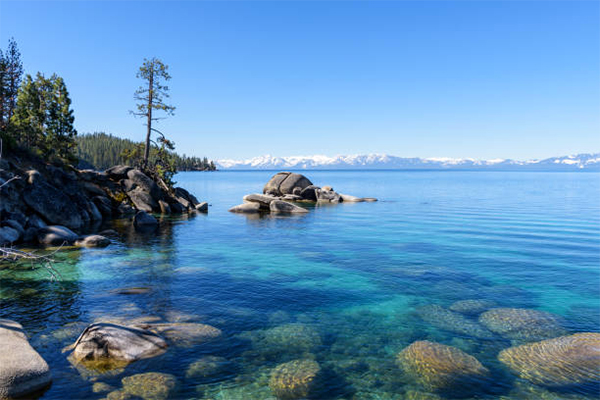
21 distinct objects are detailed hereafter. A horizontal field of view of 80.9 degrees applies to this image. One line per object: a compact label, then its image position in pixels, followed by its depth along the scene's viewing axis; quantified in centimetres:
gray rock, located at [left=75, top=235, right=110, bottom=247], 2167
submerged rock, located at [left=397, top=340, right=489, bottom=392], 781
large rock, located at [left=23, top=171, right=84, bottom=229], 2459
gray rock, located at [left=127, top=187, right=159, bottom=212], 3919
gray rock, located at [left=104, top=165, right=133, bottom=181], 4003
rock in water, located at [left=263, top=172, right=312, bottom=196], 6025
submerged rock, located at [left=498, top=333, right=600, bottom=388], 802
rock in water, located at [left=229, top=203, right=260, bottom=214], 4172
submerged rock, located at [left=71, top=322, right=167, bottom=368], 839
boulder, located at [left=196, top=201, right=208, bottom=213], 4219
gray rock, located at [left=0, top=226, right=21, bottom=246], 1936
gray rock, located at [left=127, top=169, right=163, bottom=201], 3981
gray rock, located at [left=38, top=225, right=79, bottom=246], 2142
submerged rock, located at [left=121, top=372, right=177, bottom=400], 714
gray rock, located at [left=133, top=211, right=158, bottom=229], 3005
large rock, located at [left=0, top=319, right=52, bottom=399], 692
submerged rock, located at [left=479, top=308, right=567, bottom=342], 1021
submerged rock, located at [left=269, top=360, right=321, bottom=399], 739
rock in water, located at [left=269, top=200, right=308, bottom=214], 4198
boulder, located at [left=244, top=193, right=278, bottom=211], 4460
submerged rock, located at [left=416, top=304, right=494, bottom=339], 1034
